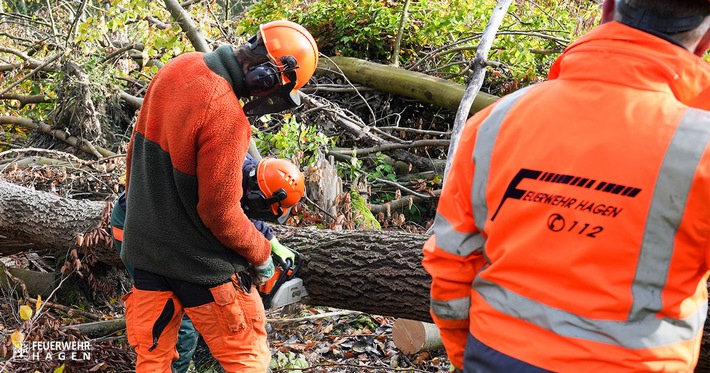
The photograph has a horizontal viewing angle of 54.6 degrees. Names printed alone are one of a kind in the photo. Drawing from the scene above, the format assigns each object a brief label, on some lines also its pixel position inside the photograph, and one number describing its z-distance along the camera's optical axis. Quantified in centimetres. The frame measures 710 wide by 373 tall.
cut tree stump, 439
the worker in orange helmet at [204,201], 295
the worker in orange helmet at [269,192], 343
